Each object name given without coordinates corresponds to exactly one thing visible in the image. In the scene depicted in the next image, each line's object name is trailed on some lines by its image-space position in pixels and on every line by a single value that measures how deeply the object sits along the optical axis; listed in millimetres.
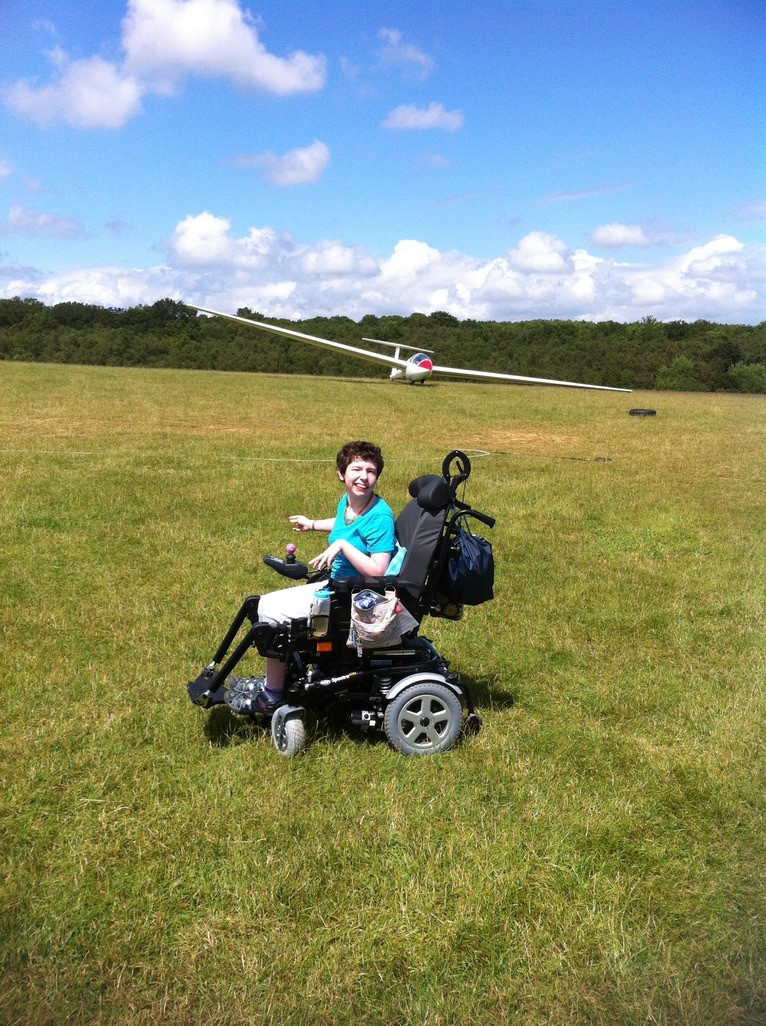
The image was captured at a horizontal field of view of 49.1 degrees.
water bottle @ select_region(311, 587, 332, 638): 4445
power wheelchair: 4441
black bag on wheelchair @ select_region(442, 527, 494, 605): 4508
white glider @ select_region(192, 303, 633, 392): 37797
